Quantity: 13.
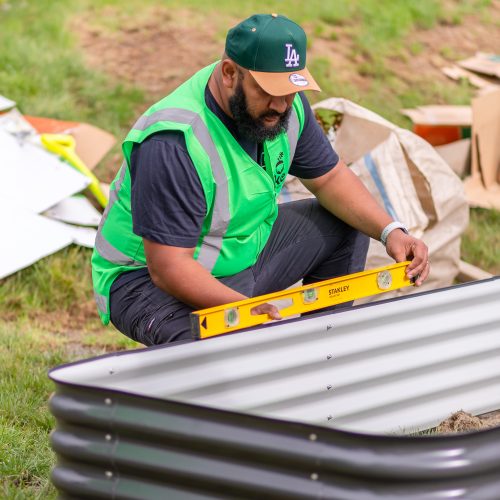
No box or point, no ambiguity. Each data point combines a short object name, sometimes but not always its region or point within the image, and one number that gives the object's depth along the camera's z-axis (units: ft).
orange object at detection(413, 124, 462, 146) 38.30
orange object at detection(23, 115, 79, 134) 36.92
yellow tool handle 34.24
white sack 29.10
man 19.06
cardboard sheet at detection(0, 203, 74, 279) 30.22
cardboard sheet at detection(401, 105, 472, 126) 38.01
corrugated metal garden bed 13.54
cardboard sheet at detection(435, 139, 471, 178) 36.92
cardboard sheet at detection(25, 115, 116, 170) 36.43
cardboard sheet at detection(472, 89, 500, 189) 34.99
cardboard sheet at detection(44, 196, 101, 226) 33.05
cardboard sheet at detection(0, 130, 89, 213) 32.46
